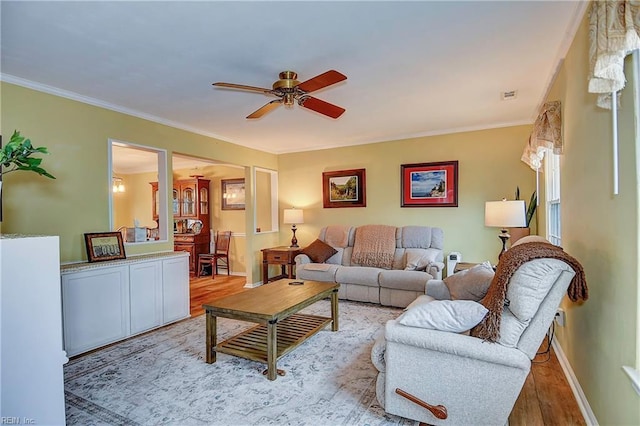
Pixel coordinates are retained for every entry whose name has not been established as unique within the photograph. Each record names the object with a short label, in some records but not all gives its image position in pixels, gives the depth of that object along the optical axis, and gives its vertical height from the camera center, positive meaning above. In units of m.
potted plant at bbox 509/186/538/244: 4.18 -0.25
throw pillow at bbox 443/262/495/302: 2.32 -0.55
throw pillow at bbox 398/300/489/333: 1.82 -0.60
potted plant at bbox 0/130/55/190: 1.89 +0.37
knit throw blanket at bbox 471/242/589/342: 1.70 -0.41
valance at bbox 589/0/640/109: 1.30 +0.69
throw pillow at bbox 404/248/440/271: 4.48 -0.67
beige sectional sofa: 4.28 -0.82
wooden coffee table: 2.58 -0.91
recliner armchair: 1.67 -0.82
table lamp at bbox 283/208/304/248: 5.75 -0.07
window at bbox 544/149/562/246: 3.18 +0.12
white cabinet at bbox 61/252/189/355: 3.00 -0.86
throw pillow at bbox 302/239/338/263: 5.16 -0.63
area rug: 2.08 -1.28
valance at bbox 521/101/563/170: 2.67 +0.67
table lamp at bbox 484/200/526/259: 3.49 -0.05
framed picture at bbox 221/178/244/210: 6.93 +0.40
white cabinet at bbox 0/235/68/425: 1.64 -0.61
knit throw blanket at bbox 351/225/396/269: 4.85 -0.54
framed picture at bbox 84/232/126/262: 3.32 -0.32
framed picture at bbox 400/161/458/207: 4.91 +0.40
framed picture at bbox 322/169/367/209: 5.59 +0.40
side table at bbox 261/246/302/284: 5.38 -0.75
